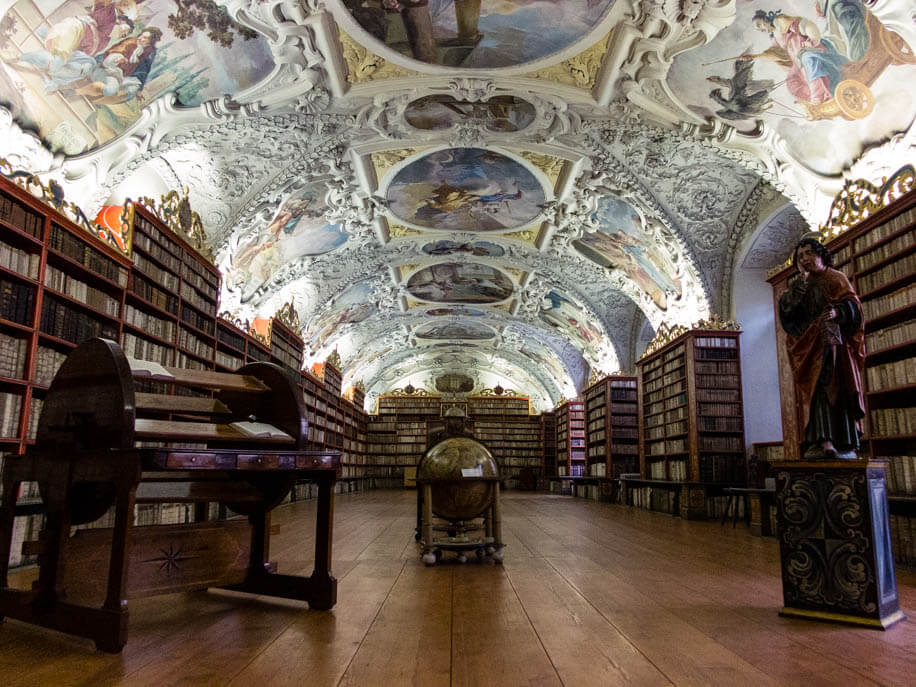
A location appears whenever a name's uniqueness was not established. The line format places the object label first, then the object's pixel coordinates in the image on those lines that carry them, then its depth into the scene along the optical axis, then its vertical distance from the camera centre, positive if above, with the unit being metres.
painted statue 4.01 +0.62
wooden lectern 3.07 -0.24
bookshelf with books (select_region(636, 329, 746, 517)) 11.87 +0.63
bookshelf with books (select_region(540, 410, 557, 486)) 29.72 +0.30
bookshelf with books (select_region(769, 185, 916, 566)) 6.60 +1.24
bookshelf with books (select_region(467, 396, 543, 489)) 30.16 +0.85
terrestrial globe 6.03 -0.25
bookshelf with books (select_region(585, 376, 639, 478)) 18.09 +0.63
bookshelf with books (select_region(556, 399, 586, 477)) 24.50 +0.41
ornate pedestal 3.63 -0.55
